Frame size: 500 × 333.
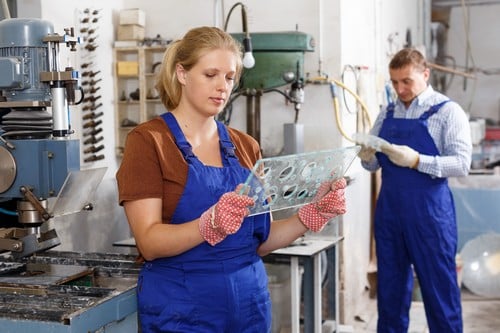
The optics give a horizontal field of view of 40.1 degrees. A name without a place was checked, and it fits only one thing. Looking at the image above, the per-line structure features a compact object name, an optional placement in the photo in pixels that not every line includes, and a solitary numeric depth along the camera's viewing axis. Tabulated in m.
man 2.65
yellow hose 3.03
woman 1.34
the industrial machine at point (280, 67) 2.89
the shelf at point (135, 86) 3.05
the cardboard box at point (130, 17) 3.05
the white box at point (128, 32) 3.04
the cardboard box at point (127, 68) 3.03
